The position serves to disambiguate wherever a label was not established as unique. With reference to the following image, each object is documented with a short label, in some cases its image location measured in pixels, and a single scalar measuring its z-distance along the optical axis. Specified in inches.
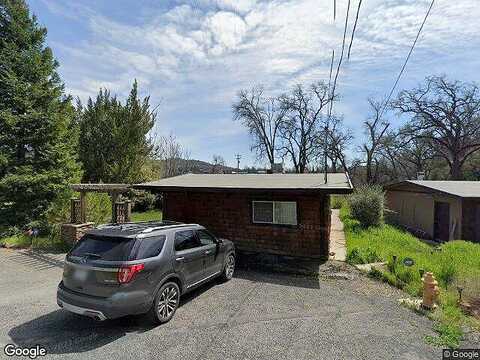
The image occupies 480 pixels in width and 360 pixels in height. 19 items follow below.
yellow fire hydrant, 235.1
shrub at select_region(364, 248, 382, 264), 364.5
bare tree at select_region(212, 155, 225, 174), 2378.9
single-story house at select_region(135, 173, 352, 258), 362.0
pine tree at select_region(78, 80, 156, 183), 816.3
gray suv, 181.5
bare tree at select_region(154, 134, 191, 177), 1609.3
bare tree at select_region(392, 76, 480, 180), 1568.7
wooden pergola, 434.3
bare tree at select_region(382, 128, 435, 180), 1754.4
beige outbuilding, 593.6
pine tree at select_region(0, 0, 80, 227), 498.6
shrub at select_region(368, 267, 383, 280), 312.2
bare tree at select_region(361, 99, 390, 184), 1775.3
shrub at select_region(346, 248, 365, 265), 362.5
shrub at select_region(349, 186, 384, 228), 590.2
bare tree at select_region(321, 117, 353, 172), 1788.4
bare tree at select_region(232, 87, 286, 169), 1979.6
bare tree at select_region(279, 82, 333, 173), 1883.6
